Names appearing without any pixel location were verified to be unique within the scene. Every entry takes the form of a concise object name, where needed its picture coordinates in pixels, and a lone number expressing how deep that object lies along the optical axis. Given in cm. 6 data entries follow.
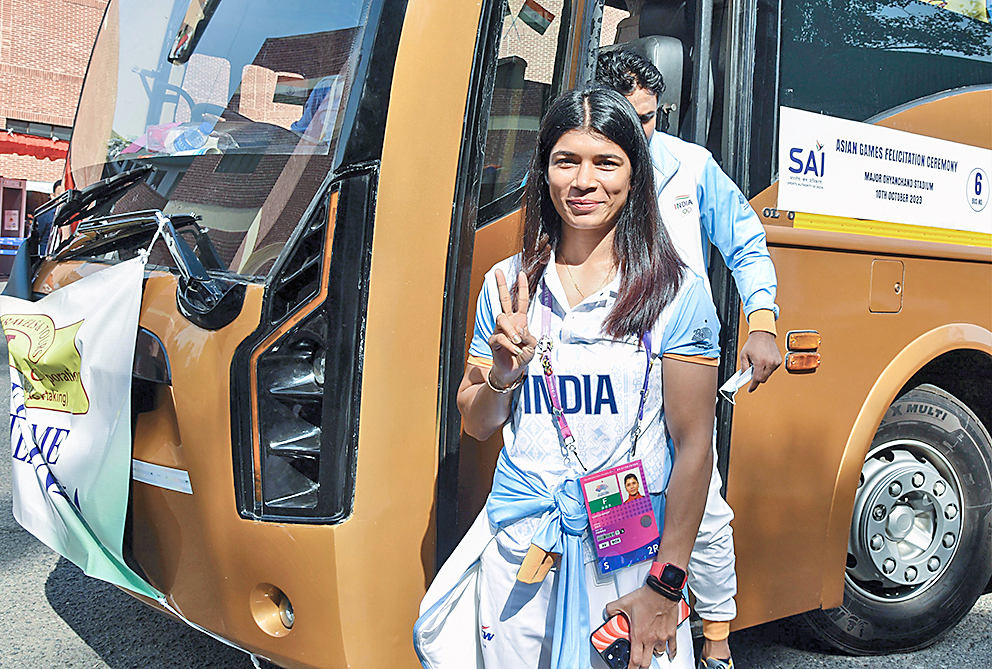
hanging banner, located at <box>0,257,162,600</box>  247
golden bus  225
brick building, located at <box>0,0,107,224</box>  2450
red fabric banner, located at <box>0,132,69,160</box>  2309
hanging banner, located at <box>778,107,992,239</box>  284
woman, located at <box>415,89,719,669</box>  189
